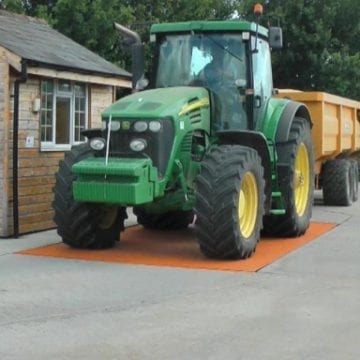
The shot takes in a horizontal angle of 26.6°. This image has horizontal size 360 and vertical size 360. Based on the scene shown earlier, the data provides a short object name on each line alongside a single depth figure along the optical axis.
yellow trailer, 13.80
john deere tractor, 8.59
